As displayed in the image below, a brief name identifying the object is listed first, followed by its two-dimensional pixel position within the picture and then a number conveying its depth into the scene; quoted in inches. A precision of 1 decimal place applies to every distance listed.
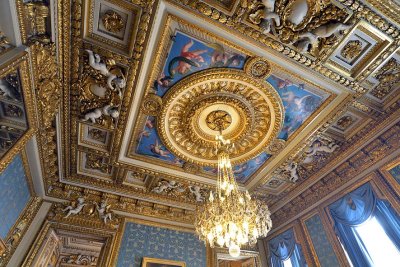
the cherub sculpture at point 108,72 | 159.4
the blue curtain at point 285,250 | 273.6
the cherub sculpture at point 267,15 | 137.4
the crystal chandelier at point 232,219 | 159.6
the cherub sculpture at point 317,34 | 148.3
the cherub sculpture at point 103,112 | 193.7
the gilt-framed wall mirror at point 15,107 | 125.1
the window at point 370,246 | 188.4
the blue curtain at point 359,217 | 191.9
